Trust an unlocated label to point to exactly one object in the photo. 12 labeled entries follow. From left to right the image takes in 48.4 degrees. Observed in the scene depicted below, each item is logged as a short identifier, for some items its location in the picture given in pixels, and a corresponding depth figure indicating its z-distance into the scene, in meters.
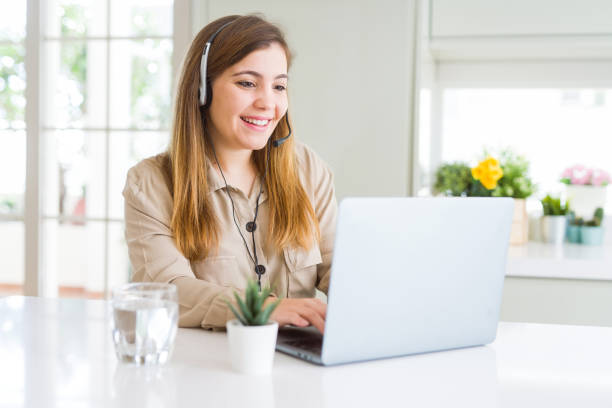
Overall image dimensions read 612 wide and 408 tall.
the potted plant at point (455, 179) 2.70
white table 0.82
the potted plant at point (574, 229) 2.73
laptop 0.95
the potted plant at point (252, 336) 0.92
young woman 1.44
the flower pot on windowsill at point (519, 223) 2.61
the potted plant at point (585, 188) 2.72
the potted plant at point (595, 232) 2.68
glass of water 0.93
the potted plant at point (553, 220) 2.68
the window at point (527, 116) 2.93
